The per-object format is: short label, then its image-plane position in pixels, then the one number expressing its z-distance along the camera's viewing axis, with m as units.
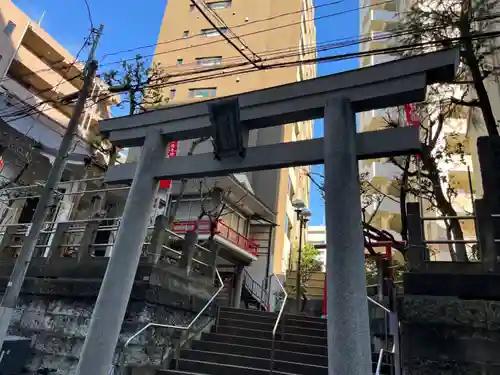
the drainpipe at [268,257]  18.22
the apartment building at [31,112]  15.24
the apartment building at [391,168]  18.48
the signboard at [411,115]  11.08
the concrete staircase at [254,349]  6.88
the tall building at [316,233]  59.13
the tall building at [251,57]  20.47
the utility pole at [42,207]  6.65
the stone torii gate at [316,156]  3.62
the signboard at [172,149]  15.72
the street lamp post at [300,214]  13.70
